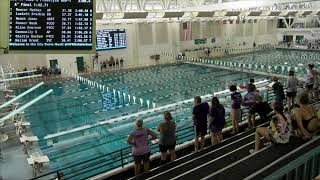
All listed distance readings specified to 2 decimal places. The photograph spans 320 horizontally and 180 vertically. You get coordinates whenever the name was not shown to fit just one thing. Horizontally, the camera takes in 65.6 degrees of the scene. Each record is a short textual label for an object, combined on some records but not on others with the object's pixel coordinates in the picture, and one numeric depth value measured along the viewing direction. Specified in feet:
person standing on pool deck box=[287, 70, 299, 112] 21.67
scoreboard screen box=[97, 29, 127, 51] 65.02
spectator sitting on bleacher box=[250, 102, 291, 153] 12.56
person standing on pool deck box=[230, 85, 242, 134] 18.01
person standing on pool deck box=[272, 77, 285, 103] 20.55
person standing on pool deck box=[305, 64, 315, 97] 23.03
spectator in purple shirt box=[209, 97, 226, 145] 15.69
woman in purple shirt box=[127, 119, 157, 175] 13.30
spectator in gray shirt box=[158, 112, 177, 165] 14.10
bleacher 9.02
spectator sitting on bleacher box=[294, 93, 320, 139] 12.34
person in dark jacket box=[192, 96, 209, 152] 15.10
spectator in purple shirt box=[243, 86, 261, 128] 18.29
